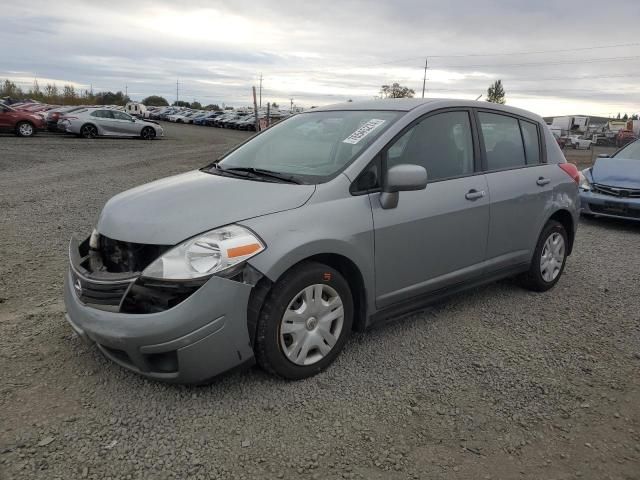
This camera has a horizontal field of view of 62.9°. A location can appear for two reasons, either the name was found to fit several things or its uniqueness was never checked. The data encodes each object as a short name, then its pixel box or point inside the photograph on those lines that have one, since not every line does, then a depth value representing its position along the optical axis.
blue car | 8.02
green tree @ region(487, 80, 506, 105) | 103.69
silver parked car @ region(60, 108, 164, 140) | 22.39
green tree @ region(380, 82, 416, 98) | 67.62
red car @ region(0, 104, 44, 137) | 20.66
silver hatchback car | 2.77
